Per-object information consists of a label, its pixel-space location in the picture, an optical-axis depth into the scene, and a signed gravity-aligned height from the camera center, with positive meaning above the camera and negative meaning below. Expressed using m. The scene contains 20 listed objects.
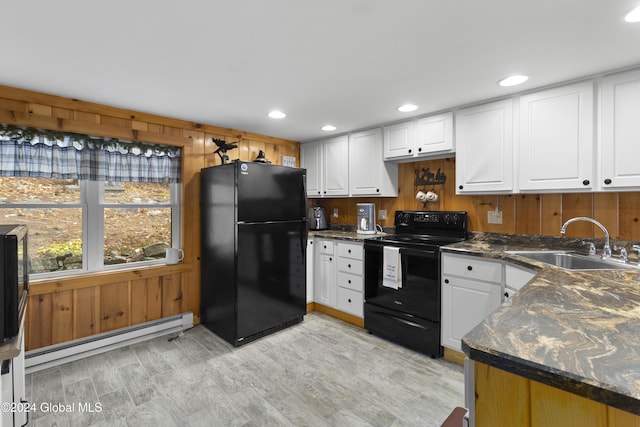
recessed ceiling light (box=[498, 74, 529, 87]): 2.06 +0.91
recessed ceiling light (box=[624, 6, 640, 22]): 1.36 +0.90
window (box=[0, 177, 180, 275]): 2.41 -0.06
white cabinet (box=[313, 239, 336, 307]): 3.40 -0.72
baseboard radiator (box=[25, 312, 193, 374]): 2.34 -1.12
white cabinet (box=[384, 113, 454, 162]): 2.76 +0.71
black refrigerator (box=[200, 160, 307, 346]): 2.75 -0.37
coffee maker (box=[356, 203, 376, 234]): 3.50 -0.08
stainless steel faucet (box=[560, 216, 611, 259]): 1.96 -0.26
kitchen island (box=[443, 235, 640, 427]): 0.62 -0.34
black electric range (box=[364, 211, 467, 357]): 2.54 -0.64
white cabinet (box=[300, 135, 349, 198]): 3.66 +0.59
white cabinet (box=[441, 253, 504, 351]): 2.22 -0.63
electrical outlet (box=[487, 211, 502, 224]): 2.72 -0.06
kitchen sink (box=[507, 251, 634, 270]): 1.93 -0.34
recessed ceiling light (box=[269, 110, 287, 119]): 2.87 +0.95
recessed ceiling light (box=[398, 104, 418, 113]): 2.68 +0.94
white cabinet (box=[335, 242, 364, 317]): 3.11 -0.72
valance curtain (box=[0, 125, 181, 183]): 2.28 +0.48
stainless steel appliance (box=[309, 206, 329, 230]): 3.97 -0.10
